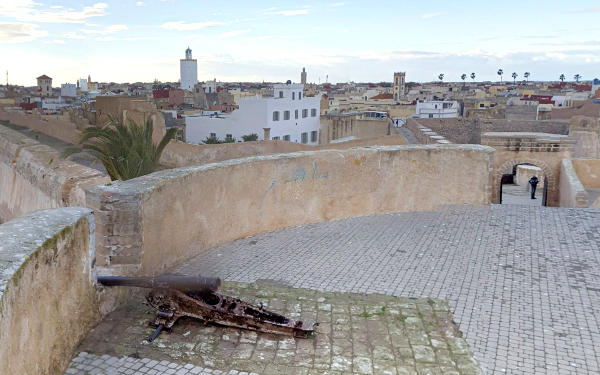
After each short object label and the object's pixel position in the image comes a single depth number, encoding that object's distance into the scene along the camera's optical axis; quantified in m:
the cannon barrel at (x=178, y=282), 4.82
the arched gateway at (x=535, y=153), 15.03
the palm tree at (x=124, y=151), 9.52
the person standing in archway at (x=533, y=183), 20.67
